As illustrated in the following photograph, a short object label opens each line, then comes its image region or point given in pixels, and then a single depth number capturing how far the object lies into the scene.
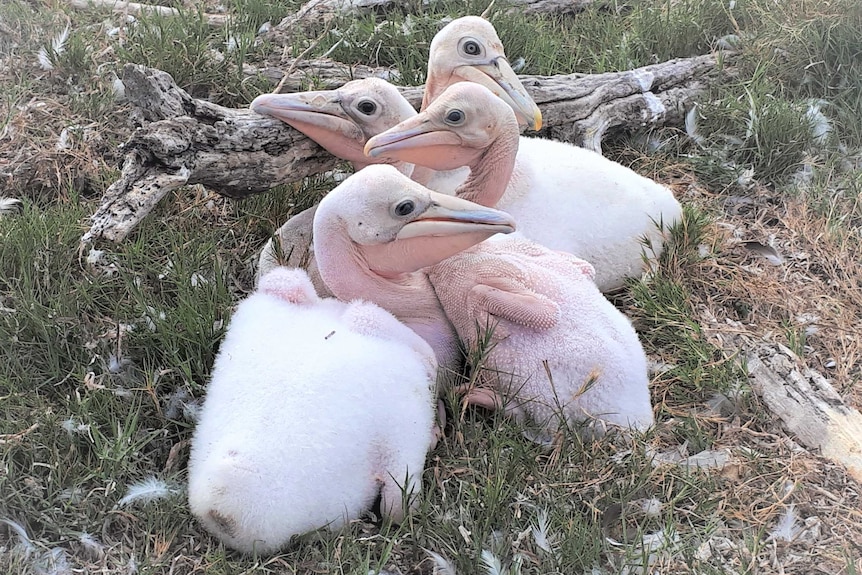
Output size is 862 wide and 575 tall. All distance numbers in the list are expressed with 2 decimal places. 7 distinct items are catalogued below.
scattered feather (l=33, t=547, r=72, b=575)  2.76
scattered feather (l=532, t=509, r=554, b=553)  2.83
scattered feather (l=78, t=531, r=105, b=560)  2.82
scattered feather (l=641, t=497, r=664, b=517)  2.97
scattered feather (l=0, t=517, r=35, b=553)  2.80
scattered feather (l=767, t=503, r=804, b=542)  2.93
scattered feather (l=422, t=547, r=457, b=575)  2.77
